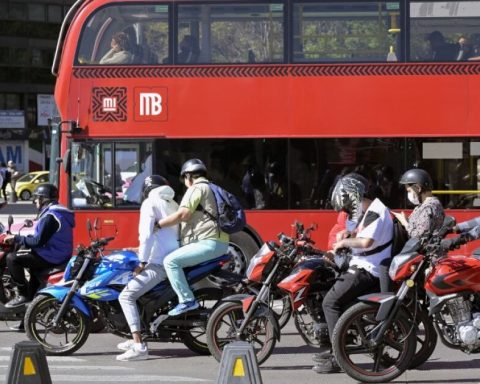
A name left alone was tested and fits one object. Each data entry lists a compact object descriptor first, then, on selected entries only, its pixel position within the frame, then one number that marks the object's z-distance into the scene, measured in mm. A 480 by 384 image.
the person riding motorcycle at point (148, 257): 17953
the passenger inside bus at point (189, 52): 28797
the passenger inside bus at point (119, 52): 28700
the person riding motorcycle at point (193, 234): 17859
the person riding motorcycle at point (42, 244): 20562
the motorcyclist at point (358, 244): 16187
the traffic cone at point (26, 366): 11742
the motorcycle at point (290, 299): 16469
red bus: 28453
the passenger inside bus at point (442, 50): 28266
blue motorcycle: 18172
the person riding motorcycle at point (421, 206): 16562
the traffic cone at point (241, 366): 11484
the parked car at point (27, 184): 96062
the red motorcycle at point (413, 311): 15430
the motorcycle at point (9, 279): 21094
